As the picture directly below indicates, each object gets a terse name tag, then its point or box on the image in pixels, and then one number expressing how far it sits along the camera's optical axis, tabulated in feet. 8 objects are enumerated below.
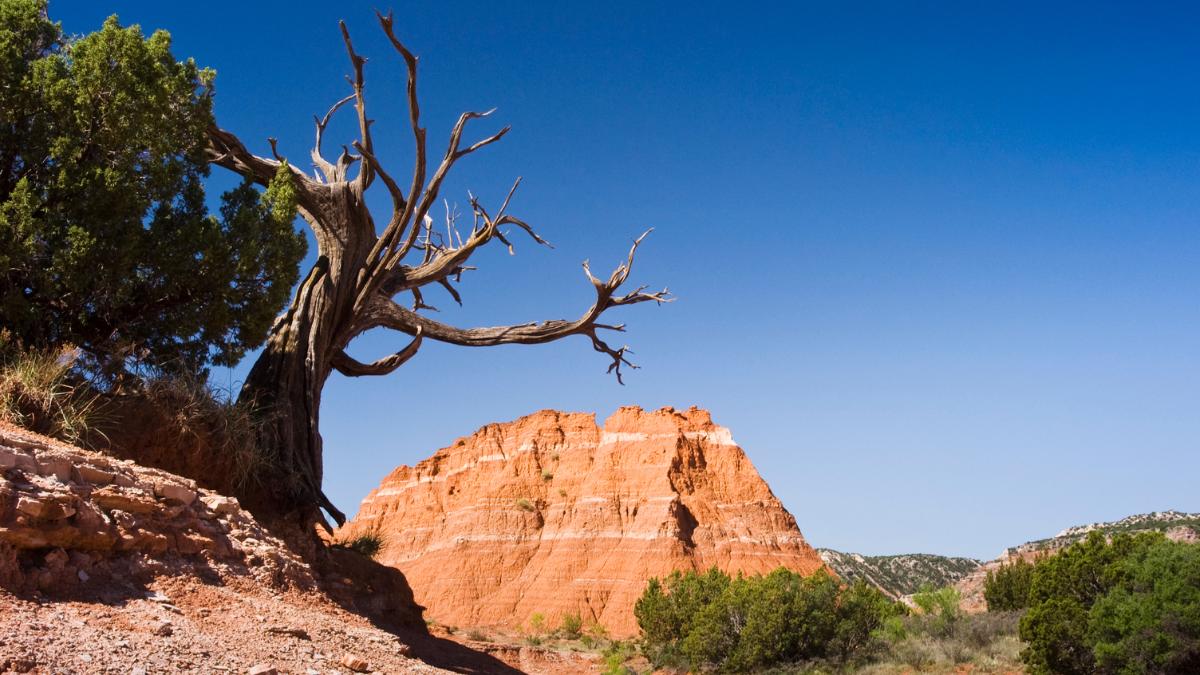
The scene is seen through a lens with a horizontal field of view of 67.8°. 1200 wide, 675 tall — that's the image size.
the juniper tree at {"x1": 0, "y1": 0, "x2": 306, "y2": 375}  26.66
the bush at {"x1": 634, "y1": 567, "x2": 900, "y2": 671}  77.41
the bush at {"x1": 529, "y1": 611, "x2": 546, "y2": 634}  176.45
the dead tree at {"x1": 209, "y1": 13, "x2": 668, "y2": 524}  32.12
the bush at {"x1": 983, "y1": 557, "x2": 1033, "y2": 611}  109.38
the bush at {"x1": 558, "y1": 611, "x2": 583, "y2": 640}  170.91
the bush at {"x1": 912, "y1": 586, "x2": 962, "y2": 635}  81.00
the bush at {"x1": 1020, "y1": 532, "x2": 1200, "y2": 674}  51.44
